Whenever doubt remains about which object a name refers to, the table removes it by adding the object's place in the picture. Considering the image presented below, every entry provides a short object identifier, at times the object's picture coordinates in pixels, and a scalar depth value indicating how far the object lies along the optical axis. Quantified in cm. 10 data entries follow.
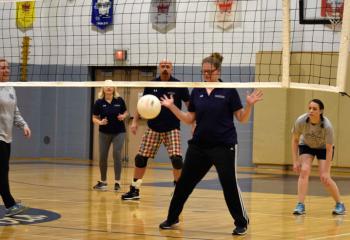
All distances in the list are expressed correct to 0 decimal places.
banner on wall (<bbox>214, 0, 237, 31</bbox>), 1998
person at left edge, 999
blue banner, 2306
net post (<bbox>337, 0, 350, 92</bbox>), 841
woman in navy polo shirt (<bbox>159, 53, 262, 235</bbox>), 903
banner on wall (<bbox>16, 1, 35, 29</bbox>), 2279
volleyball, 942
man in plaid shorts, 1235
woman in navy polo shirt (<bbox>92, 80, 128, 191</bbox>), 1444
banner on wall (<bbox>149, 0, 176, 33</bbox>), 2196
